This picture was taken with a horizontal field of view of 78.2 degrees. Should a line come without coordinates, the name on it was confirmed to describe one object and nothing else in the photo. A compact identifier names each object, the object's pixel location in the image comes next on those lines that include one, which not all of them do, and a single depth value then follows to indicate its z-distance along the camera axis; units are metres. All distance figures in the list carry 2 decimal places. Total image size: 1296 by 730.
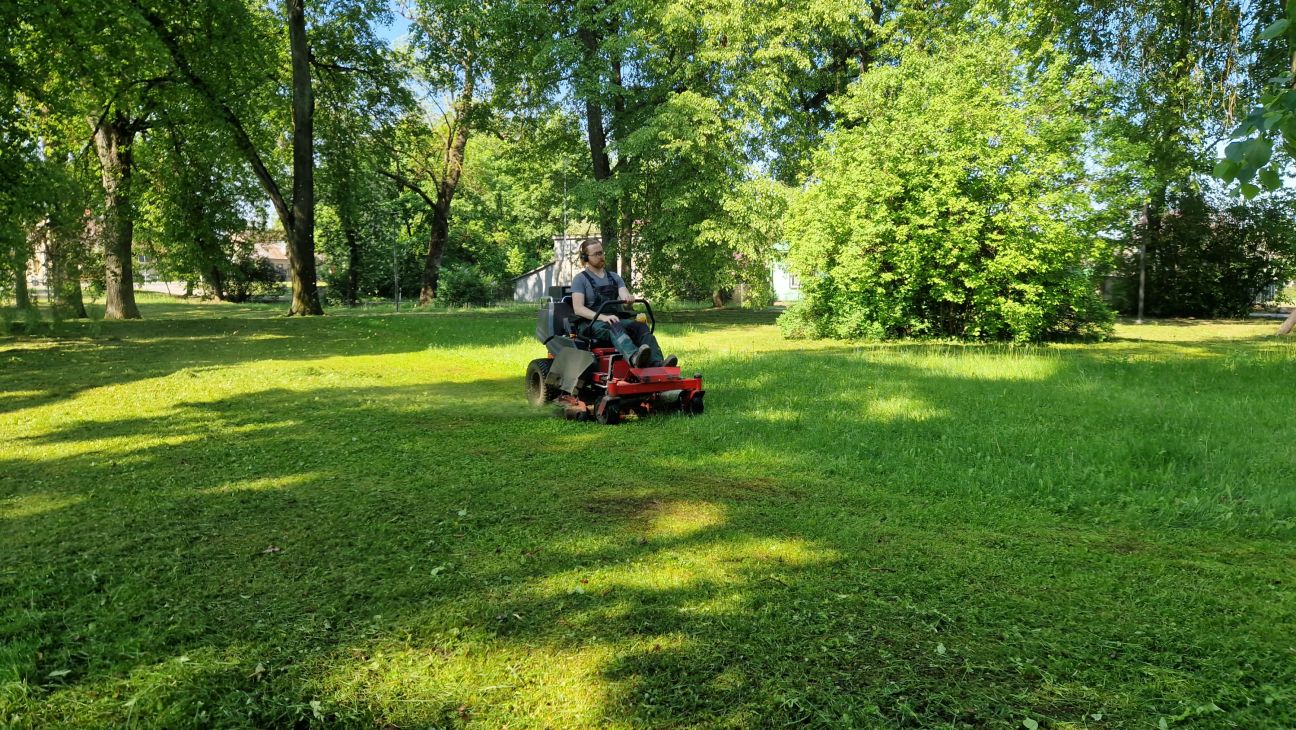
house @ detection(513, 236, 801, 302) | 44.69
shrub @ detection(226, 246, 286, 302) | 39.88
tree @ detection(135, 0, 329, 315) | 17.80
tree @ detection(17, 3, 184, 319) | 13.96
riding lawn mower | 7.21
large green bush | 14.08
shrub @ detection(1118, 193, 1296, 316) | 24.95
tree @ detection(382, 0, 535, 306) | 21.31
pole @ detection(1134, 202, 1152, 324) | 23.97
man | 7.25
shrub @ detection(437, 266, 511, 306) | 35.09
